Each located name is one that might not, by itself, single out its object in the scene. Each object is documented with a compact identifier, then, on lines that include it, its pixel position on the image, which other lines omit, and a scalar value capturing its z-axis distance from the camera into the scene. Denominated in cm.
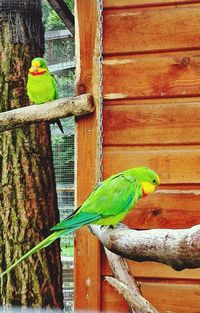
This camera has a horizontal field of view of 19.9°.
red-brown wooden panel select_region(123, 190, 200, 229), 206
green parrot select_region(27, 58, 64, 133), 270
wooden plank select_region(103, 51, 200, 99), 210
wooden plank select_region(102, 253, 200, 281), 206
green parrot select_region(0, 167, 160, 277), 153
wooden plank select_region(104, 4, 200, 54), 212
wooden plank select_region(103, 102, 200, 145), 209
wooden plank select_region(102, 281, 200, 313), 205
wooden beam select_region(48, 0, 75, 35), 282
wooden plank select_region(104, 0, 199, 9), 214
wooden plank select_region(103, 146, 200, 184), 207
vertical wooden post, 210
